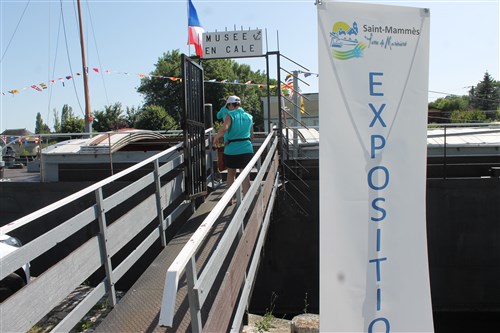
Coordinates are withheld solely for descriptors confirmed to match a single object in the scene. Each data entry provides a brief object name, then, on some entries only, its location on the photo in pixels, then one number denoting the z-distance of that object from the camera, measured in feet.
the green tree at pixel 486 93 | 212.43
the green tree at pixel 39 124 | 296.38
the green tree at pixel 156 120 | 122.11
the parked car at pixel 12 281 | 16.46
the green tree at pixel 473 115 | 138.05
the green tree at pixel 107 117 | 155.12
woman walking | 19.94
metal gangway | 9.11
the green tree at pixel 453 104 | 211.61
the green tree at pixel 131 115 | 165.21
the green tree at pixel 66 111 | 250.59
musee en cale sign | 23.41
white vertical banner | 10.03
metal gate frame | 18.91
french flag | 23.93
